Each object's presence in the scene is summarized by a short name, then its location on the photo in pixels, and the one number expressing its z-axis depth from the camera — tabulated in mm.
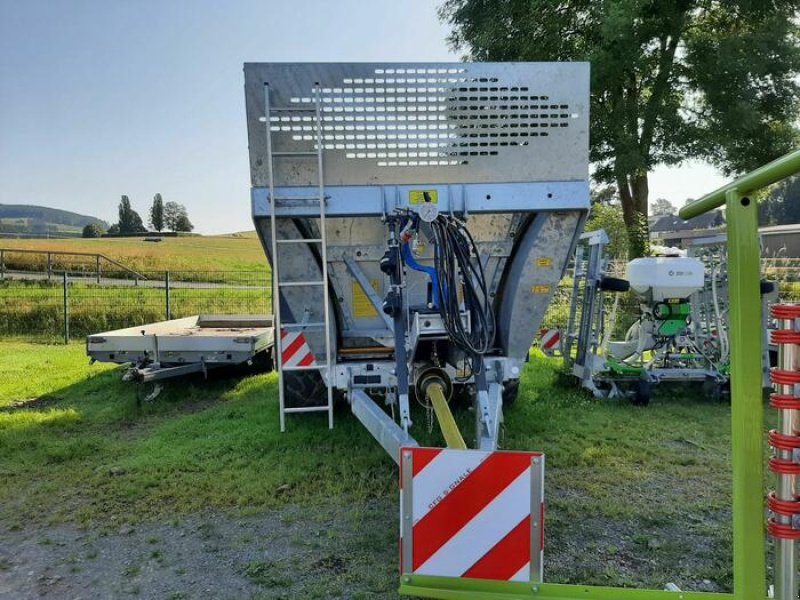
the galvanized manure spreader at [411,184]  3863
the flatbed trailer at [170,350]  6461
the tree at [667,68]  11492
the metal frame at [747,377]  1673
